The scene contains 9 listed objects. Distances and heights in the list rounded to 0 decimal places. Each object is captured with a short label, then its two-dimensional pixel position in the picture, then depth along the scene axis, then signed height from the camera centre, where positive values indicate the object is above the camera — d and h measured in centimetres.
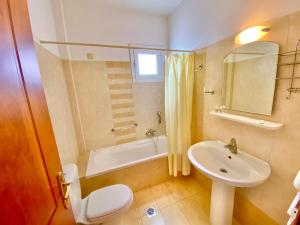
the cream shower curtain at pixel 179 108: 182 -31
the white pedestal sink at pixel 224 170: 103 -77
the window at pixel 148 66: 232 +39
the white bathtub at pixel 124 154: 185 -108
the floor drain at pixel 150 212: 156 -148
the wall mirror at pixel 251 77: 105 +4
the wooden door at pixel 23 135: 40 -15
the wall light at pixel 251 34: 106 +40
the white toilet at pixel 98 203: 113 -105
